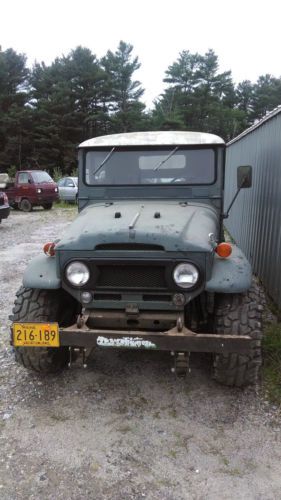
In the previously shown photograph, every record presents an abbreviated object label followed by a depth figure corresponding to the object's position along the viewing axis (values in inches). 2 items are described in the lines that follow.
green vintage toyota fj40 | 129.6
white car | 856.3
